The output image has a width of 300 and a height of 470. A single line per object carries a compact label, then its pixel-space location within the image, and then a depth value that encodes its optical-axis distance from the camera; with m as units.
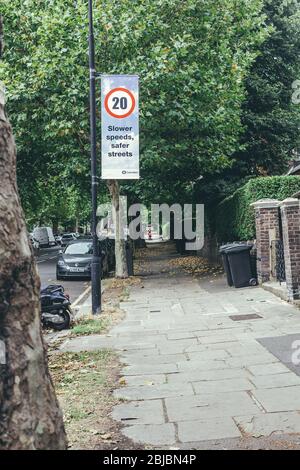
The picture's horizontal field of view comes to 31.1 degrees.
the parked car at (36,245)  47.30
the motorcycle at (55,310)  10.41
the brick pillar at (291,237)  11.62
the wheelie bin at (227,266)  15.65
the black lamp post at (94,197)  11.86
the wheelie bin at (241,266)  15.28
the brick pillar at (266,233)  14.79
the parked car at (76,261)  20.95
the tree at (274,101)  23.00
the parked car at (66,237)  66.55
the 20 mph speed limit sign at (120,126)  12.09
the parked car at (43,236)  53.91
